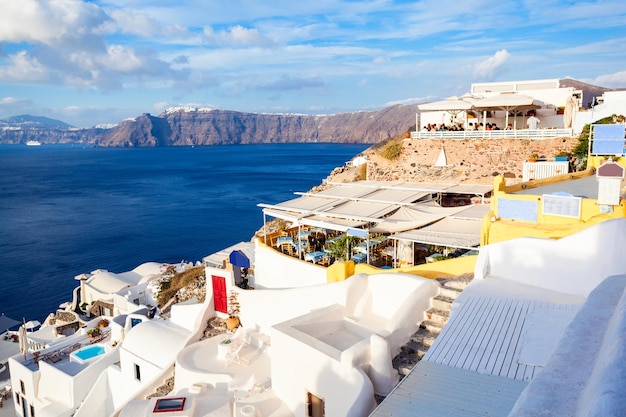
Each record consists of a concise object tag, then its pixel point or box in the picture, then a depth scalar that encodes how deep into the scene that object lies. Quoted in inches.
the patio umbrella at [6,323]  953.5
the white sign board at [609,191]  294.7
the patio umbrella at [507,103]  726.5
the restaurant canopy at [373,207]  478.0
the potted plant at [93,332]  645.9
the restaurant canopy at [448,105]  762.8
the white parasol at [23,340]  755.4
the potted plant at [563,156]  590.9
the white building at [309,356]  240.1
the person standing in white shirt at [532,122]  744.3
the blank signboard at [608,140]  430.9
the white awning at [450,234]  393.4
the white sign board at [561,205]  313.7
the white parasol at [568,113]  780.0
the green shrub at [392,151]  829.8
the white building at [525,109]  722.2
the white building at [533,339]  84.7
